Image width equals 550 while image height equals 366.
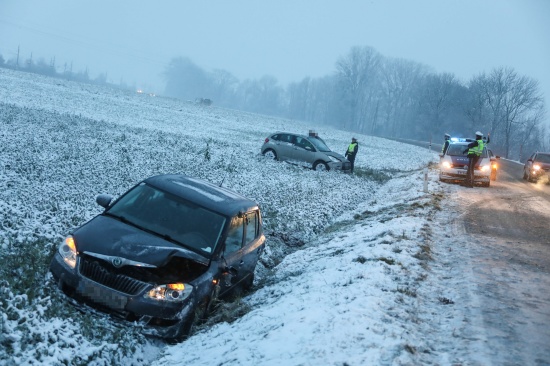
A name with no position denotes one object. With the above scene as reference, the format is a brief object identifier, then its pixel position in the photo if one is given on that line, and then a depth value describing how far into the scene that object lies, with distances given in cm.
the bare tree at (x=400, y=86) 12812
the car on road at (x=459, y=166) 1998
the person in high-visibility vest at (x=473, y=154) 1892
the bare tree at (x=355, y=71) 12275
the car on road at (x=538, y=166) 2592
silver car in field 2300
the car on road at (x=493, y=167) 2172
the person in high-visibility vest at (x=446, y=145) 2121
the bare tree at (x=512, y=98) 7844
